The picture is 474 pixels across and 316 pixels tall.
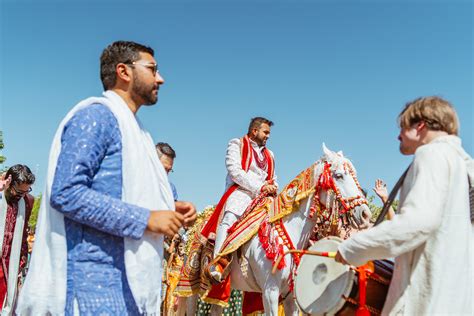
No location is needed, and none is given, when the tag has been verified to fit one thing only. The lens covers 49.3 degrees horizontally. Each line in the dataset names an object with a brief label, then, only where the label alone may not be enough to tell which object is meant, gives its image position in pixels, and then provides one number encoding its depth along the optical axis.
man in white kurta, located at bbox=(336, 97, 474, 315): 2.48
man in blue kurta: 2.30
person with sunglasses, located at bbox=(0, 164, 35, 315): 5.93
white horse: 5.57
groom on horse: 6.57
